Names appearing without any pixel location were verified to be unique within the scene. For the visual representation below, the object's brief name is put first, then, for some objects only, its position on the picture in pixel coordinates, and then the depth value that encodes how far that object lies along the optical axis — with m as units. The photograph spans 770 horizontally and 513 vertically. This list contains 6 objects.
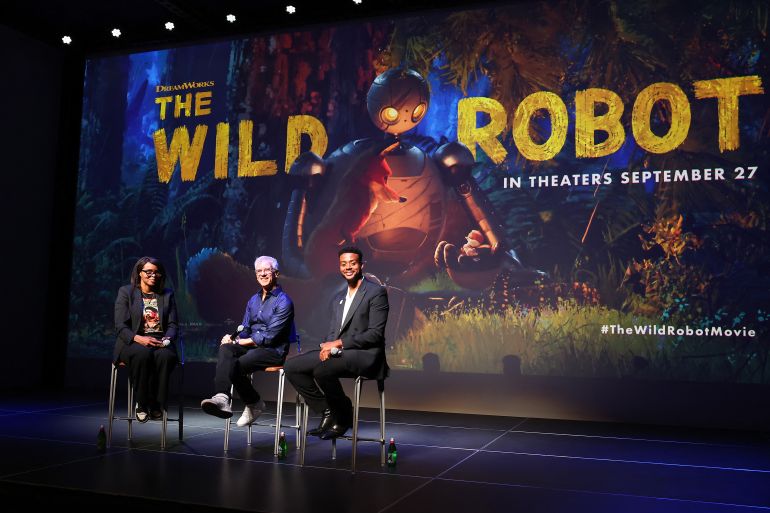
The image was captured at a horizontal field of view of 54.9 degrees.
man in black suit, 3.96
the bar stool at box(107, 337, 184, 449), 4.33
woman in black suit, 4.39
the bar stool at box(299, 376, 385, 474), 3.76
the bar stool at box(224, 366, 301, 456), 4.11
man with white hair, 4.28
